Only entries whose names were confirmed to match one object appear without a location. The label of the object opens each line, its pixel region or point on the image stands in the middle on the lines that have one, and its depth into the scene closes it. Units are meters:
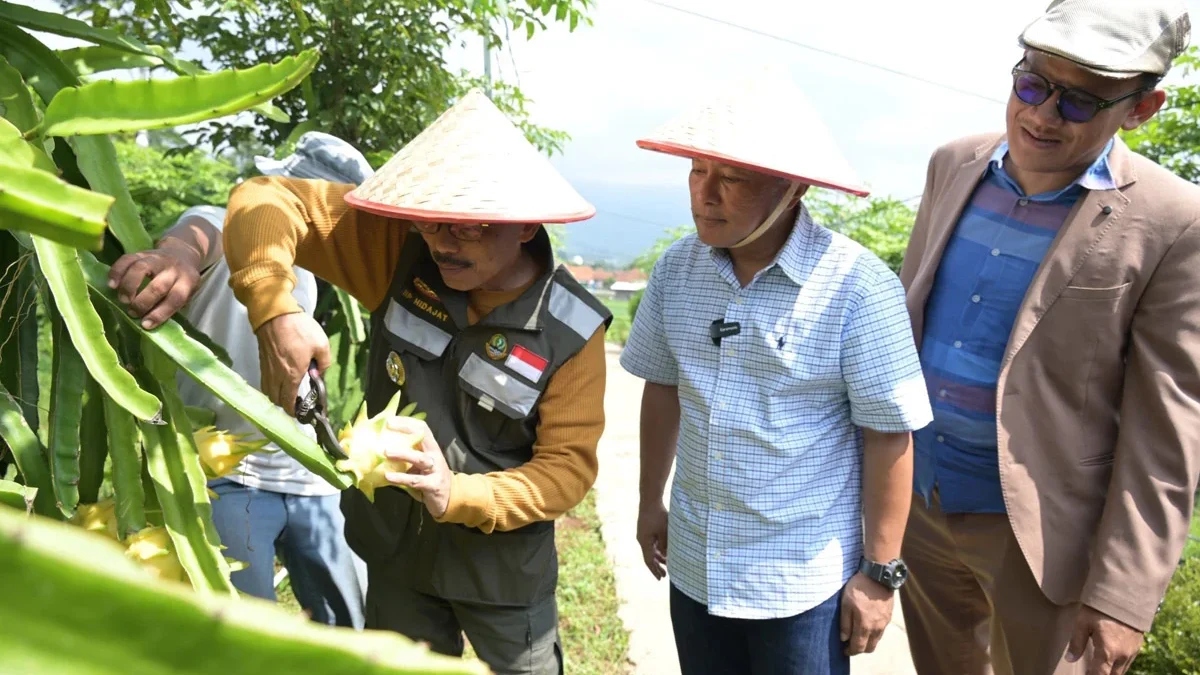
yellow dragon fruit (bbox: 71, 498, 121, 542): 1.03
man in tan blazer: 1.66
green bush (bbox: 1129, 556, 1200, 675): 2.55
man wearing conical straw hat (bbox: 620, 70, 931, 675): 1.67
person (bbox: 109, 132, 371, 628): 1.96
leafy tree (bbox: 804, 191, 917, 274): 9.20
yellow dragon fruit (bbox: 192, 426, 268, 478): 1.22
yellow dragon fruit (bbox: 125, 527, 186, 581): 0.99
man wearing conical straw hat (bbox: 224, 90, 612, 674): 1.55
